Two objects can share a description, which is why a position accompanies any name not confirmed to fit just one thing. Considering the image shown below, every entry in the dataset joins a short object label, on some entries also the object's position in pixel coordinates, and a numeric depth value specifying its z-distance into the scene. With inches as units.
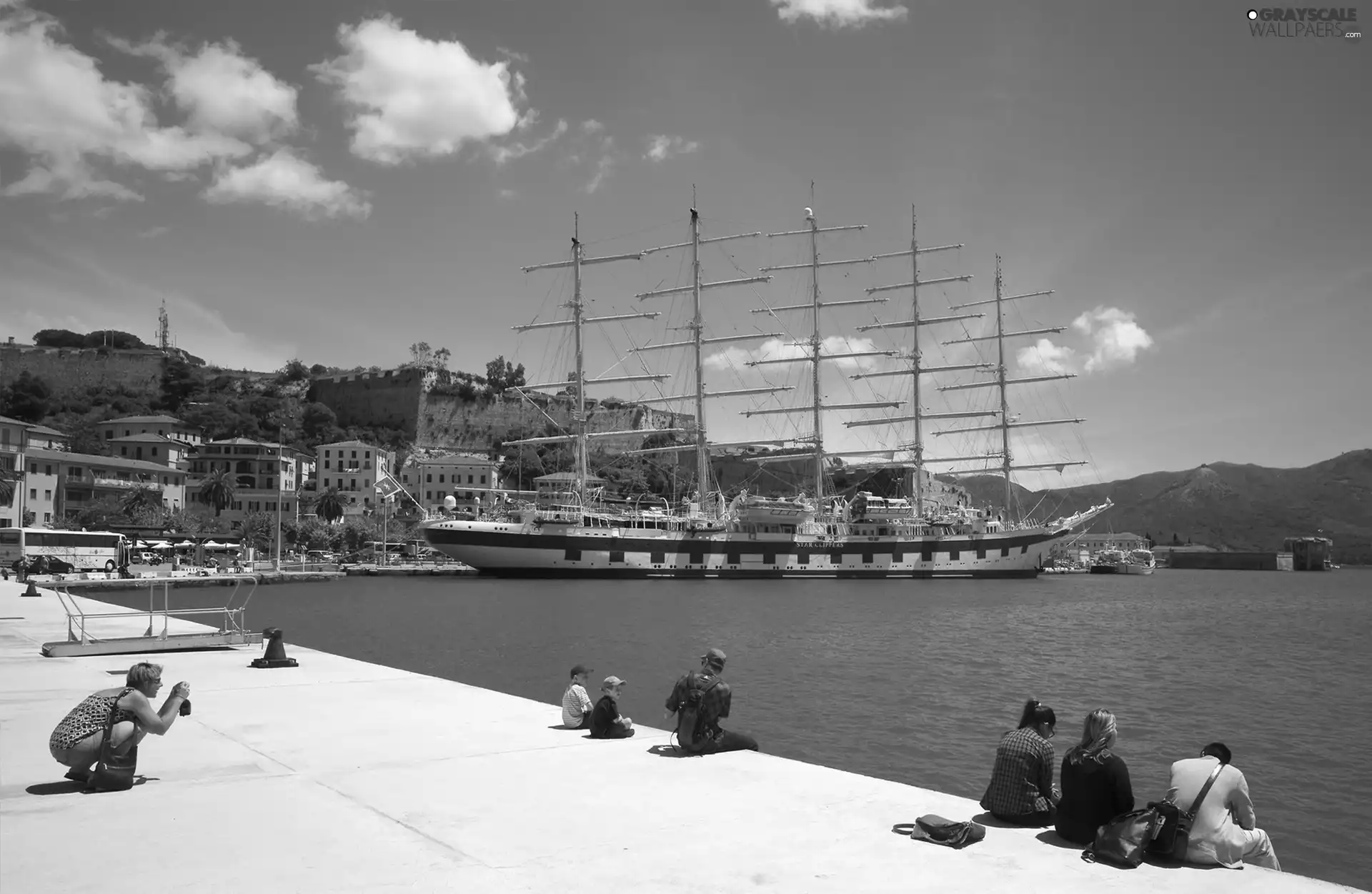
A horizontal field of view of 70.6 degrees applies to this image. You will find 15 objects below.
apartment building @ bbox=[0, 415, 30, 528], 2455.7
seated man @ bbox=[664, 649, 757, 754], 321.1
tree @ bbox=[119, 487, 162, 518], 2851.9
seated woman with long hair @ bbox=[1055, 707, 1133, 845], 226.4
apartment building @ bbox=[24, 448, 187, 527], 2650.1
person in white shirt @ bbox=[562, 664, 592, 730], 376.8
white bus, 2026.3
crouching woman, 259.9
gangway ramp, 569.0
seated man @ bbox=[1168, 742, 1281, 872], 215.3
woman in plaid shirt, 244.7
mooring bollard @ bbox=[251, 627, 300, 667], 534.5
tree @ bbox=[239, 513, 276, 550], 3139.8
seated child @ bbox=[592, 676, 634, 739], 361.4
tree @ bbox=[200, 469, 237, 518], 3221.0
